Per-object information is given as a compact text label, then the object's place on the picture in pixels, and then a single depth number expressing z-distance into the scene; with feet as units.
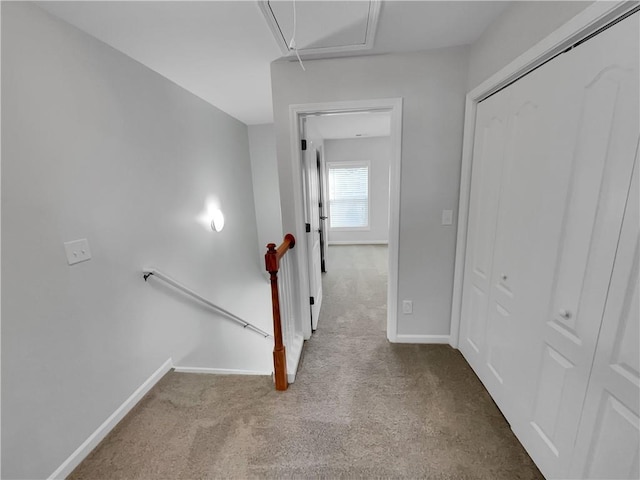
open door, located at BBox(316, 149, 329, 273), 11.44
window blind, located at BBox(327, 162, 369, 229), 18.26
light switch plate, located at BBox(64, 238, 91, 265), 4.27
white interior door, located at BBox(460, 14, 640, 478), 2.79
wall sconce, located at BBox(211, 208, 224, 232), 9.30
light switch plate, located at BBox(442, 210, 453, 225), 6.33
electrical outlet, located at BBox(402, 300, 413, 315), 6.98
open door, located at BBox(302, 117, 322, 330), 6.91
